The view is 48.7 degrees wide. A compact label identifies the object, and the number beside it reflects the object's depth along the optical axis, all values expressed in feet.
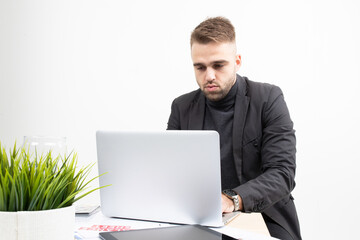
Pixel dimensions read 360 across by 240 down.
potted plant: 2.13
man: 5.21
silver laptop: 3.35
